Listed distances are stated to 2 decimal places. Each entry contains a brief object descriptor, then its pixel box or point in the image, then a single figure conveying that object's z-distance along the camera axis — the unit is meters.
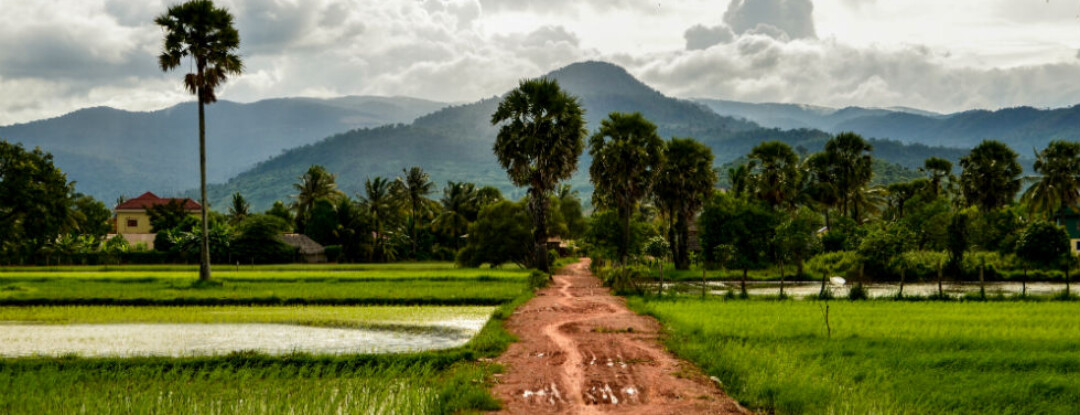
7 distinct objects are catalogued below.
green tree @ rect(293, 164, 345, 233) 87.31
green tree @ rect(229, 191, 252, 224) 93.46
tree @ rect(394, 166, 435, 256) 84.56
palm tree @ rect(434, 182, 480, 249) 78.88
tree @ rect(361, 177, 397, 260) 83.94
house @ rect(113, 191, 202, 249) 111.56
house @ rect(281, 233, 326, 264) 76.69
